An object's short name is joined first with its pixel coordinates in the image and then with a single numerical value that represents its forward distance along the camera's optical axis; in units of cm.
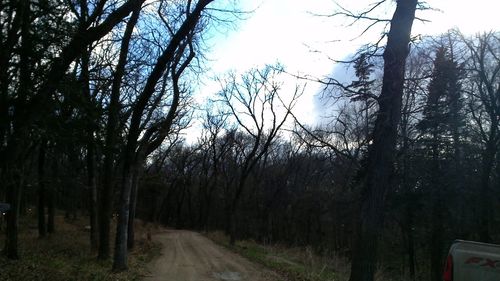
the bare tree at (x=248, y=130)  3941
